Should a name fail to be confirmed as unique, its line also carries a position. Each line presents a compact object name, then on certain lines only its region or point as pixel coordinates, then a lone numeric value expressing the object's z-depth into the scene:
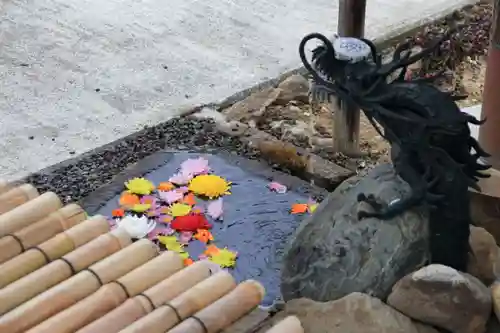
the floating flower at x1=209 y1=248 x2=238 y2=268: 2.90
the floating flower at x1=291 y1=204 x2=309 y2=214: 3.15
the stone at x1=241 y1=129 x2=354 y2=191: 3.35
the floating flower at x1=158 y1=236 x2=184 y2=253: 2.98
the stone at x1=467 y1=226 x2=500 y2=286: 2.22
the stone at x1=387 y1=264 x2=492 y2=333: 1.96
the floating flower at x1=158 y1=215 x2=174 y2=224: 3.14
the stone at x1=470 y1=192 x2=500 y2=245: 2.68
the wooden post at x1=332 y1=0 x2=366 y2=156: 3.43
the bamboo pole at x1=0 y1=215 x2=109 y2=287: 2.10
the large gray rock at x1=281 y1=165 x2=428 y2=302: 2.14
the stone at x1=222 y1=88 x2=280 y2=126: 3.89
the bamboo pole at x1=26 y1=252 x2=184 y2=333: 1.96
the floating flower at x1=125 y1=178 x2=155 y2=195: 3.29
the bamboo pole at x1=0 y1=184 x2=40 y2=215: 2.30
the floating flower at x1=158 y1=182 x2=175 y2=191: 3.31
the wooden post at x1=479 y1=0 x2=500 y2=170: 3.07
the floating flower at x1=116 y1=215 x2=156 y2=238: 3.04
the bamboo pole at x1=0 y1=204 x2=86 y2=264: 2.16
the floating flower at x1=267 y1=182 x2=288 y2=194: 3.27
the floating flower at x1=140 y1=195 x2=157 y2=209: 3.23
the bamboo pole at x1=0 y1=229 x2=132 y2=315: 2.02
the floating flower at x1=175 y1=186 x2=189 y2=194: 3.30
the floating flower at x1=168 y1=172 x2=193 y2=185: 3.35
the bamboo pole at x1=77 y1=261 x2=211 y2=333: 1.97
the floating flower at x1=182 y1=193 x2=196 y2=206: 3.24
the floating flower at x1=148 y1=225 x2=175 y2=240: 3.06
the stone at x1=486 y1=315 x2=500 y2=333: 2.04
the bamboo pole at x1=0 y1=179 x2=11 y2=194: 2.35
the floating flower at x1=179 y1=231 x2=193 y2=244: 3.04
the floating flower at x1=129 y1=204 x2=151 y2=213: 3.18
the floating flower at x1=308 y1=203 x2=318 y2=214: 3.13
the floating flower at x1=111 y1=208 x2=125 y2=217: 3.15
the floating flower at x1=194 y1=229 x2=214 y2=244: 3.04
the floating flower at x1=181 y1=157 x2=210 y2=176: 3.41
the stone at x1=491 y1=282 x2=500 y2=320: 2.01
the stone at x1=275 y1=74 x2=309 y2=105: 4.09
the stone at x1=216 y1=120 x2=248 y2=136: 3.67
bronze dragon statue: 2.05
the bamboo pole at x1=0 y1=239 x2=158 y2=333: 1.96
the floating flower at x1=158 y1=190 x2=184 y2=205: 3.25
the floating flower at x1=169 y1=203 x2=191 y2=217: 3.18
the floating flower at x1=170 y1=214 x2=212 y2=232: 3.10
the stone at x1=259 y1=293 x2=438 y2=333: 1.99
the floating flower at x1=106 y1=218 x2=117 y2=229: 3.07
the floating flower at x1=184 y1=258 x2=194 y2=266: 2.87
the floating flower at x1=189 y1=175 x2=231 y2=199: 3.28
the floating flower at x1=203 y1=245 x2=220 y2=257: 2.96
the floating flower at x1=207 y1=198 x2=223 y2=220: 3.16
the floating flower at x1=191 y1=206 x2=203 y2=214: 3.18
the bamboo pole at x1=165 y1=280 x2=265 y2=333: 1.98
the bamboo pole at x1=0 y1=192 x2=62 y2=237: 2.21
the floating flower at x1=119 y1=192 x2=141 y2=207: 3.22
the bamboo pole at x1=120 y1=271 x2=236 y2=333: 1.96
